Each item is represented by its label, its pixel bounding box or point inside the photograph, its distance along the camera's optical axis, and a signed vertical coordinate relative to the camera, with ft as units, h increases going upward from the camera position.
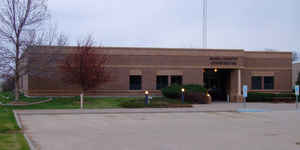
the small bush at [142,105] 95.91 -8.06
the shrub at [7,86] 203.72 -7.55
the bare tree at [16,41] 94.73 +8.50
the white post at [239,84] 127.32 -3.29
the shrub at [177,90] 113.09 -4.77
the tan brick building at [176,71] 119.03 +1.51
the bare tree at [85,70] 100.73 +1.16
